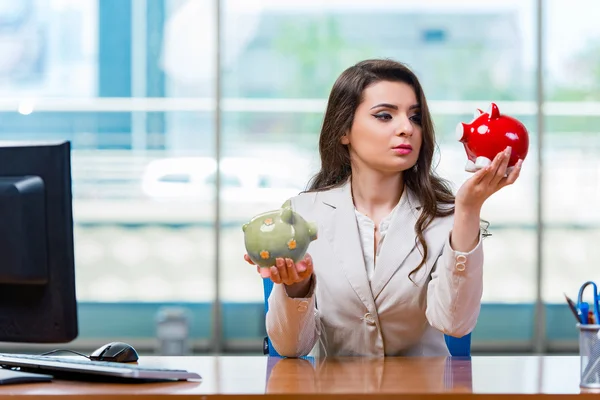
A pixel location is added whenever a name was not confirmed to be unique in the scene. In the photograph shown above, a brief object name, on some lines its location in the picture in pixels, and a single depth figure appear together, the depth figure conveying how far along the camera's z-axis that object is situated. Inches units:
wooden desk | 105.2
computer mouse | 122.4
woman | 126.2
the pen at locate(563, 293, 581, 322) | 109.3
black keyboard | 108.9
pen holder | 108.4
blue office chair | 136.1
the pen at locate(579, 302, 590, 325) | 109.2
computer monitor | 109.6
